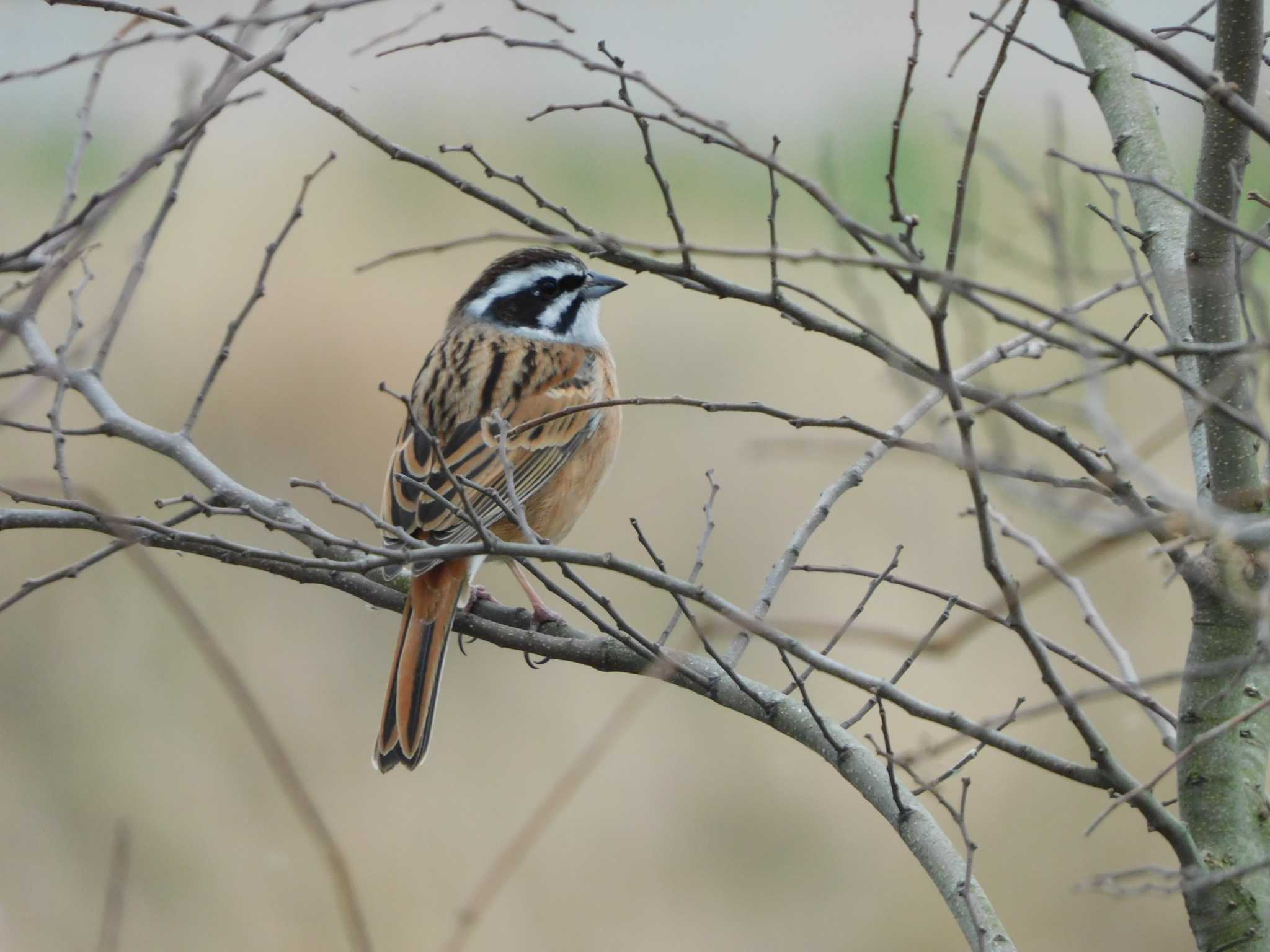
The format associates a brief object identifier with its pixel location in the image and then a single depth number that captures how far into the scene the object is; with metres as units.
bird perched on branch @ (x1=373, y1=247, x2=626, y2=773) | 8.05
